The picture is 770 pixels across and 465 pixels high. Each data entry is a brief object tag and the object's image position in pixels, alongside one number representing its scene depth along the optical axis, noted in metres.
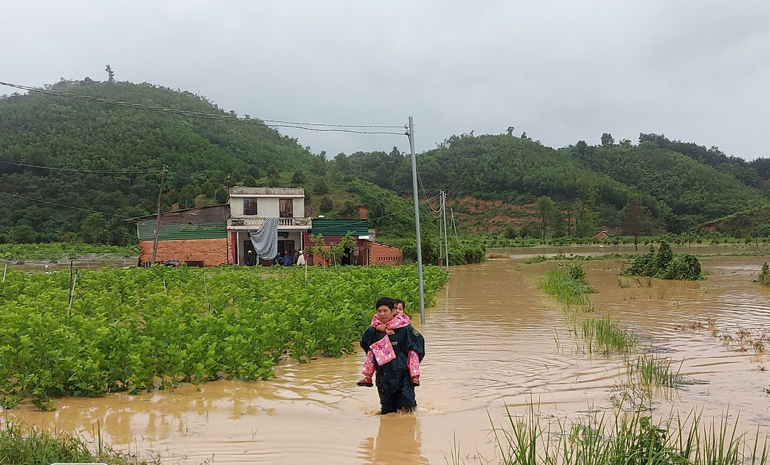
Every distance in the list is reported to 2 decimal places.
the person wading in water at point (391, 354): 6.43
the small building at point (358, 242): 37.56
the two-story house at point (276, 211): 37.91
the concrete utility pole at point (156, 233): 30.10
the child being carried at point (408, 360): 6.42
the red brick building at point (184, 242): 35.03
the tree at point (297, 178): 61.28
